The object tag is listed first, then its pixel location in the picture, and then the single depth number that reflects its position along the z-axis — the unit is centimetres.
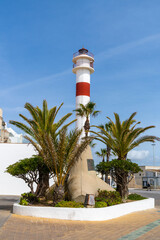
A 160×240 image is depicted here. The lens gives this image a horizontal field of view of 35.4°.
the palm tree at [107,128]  3089
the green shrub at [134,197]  1593
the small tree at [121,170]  1500
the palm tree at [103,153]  4622
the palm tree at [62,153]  1190
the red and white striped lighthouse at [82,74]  3158
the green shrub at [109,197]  1254
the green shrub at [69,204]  1108
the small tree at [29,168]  1267
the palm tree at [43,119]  1745
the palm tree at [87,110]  2614
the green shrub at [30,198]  1280
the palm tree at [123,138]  1620
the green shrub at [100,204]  1136
